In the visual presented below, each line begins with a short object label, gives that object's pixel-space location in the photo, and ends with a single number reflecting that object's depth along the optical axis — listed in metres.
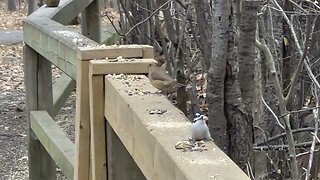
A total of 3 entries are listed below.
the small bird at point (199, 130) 2.16
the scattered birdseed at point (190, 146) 2.09
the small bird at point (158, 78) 3.17
